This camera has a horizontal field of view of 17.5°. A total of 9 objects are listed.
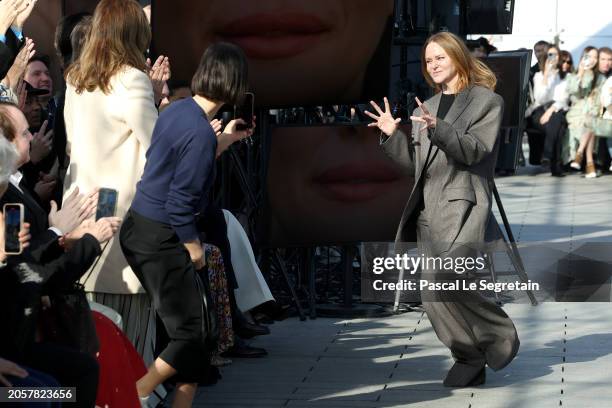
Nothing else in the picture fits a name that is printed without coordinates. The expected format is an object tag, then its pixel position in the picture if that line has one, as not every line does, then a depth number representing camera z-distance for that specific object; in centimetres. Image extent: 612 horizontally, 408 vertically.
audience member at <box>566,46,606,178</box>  2794
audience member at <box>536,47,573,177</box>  2828
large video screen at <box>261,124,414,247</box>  1236
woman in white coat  864
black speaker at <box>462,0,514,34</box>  1781
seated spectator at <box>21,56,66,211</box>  932
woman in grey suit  1008
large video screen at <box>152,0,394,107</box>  1153
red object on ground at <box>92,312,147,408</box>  762
